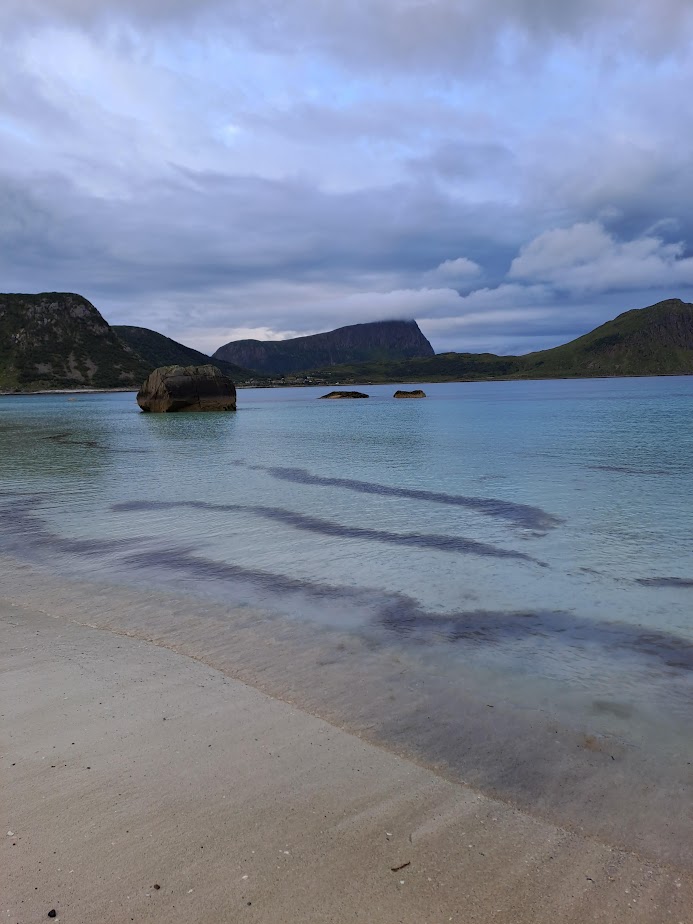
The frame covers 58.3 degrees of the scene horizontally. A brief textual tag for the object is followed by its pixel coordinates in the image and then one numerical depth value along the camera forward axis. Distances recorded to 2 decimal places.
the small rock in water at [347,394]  147.25
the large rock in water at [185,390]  75.62
